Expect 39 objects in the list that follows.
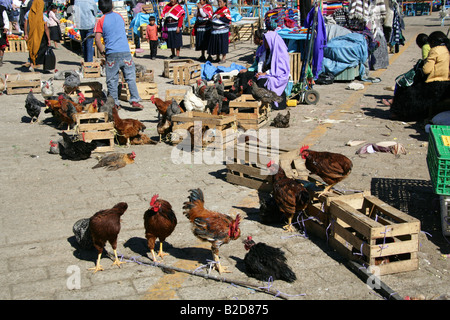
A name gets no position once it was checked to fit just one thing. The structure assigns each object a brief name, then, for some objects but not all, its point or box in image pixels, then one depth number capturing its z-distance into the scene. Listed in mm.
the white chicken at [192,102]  8211
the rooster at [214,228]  4020
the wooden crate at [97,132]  7426
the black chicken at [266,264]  3934
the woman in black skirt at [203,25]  14836
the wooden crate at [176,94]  8938
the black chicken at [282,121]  8797
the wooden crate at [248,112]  8438
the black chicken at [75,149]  7113
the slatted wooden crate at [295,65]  11422
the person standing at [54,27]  16223
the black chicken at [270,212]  5027
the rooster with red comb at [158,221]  4055
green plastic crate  4449
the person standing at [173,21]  15148
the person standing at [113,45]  9164
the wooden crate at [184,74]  12117
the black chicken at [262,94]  8750
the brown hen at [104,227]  4070
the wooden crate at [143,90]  10793
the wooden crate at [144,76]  11836
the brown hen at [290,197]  4738
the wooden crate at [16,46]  17109
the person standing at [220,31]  14406
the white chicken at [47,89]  10031
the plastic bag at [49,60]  13062
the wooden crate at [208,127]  7383
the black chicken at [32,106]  8953
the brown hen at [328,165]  4781
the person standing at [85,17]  12406
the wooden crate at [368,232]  3992
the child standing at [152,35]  15711
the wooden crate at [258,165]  5781
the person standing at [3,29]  13688
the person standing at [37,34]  12422
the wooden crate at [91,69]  12773
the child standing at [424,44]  9594
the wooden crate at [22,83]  11398
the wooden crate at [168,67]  13143
